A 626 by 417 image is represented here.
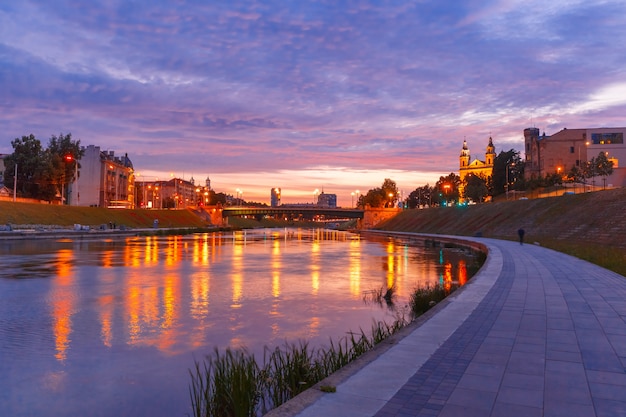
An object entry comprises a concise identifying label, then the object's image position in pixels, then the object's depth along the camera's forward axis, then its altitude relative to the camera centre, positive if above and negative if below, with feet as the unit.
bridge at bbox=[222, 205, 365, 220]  466.70 +6.27
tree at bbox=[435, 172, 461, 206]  476.95 +34.83
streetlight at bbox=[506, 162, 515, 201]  405.39 +49.00
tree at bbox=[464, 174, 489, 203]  401.29 +24.91
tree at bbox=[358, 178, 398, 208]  490.08 +24.15
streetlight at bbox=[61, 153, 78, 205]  302.66 +33.20
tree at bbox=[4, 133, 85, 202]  285.84 +28.27
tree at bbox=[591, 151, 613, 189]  271.49 +31.58
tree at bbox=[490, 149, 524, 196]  423.64 +44.47
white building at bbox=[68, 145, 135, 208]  413.59 +30.31
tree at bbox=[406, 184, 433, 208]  606.83 +29.48
